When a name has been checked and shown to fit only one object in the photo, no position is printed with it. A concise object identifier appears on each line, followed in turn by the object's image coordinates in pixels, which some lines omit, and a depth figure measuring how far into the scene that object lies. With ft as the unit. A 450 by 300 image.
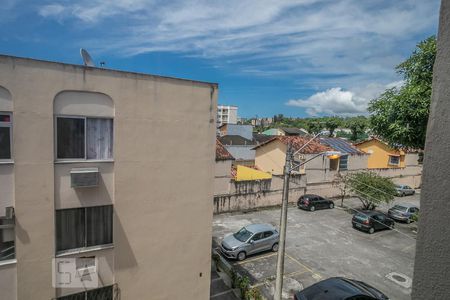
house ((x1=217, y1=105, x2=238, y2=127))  396.78
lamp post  34.86
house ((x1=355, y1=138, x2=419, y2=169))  126.11
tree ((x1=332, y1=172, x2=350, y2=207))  101.55
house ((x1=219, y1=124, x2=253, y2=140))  187.21
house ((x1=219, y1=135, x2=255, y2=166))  139.93
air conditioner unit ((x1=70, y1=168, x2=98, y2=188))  26.20
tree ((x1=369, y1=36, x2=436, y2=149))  47.60
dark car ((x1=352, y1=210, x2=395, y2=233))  74.08
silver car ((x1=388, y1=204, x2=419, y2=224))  83.56
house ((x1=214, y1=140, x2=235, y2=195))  82.28
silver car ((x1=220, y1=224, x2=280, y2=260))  56.39
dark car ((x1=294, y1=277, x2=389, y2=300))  35.99
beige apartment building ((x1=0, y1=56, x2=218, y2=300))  24.54
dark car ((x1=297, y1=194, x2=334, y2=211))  90.02
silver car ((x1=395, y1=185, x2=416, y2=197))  113.40
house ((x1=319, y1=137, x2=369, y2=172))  105.83
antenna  29.55
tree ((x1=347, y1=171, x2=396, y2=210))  86.28
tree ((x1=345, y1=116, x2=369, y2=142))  196.32
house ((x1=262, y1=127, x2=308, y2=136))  259.60
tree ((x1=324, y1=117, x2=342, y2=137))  212.84
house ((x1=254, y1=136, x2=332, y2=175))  98.48
